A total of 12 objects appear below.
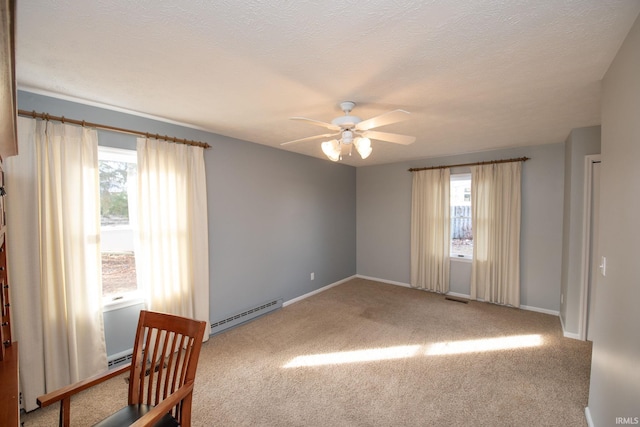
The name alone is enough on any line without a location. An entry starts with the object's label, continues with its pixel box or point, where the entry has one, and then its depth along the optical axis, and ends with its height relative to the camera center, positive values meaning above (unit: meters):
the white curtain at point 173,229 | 2.59 -0.24
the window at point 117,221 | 2.49 -0.15
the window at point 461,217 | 4.46 -0.23
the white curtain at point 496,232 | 3.92 -0.45
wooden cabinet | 0.99 -0.76
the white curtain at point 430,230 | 4.55 -0.46
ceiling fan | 2.08 +0.57
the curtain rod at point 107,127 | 1.98 +0.70
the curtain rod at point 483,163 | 3.87 +0.64
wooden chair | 1.24 -0.90
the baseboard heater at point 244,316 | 3.23 -1.49
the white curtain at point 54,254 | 1.93 -0.38
